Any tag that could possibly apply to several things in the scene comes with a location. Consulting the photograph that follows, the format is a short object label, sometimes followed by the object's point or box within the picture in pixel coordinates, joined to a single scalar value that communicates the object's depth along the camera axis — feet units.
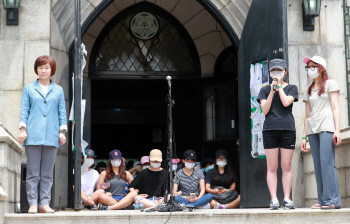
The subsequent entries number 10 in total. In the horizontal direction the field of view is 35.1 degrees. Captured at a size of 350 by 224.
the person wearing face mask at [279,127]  21.44
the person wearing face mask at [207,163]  34.86
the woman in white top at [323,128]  21.02
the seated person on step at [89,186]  27.48
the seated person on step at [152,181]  28.40
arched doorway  40.42
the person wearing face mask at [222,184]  30.22
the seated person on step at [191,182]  28.86
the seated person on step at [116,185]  27.81
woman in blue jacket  20.59
